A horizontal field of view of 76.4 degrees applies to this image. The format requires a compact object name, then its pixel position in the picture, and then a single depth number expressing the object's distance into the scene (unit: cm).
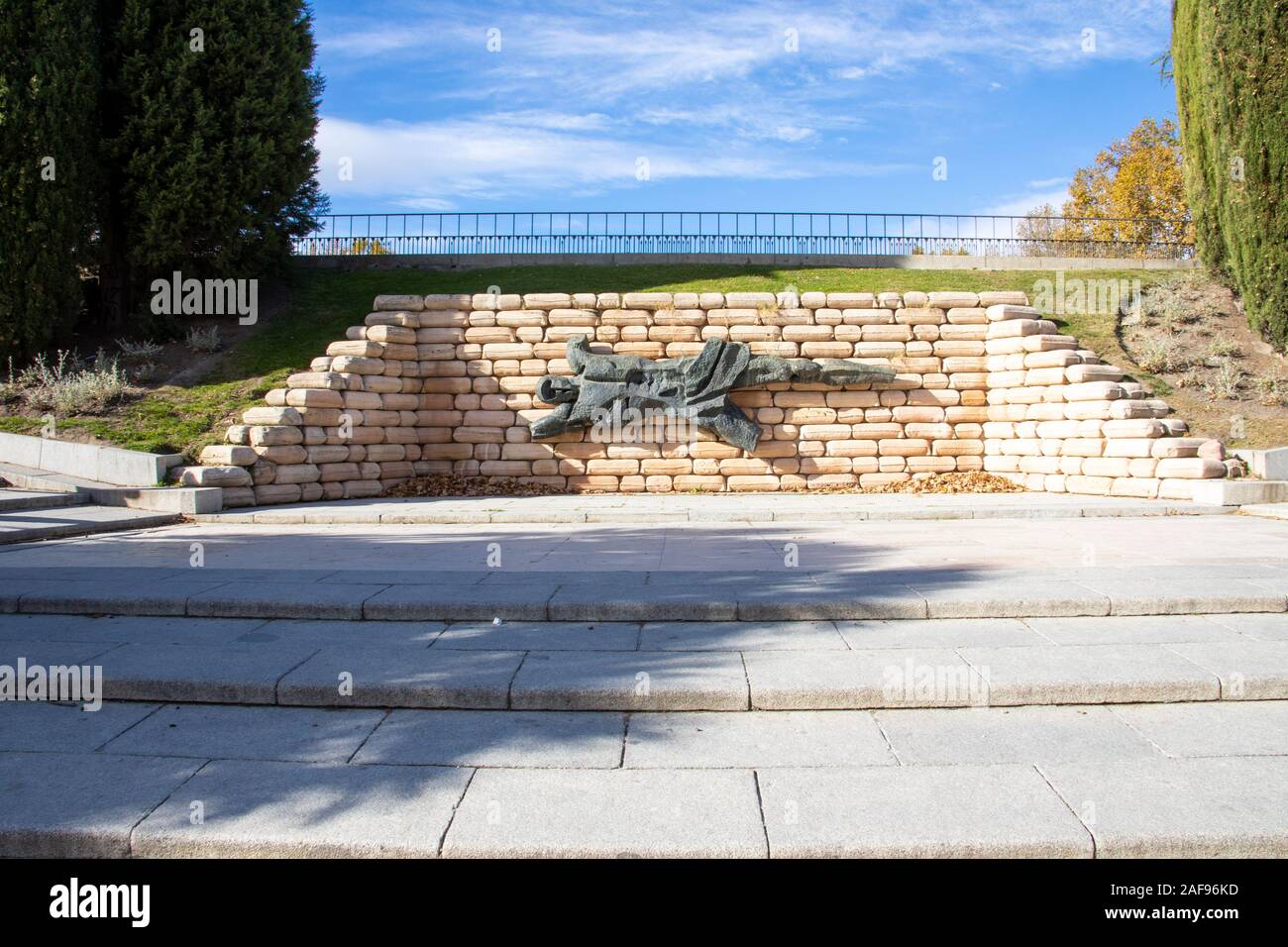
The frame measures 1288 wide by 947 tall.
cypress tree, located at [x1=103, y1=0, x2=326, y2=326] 1523
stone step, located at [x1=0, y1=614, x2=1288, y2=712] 421
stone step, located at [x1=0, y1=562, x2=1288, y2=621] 540
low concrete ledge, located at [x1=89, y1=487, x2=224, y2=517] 1035
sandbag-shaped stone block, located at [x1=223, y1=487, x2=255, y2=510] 1094
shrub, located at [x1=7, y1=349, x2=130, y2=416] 1272
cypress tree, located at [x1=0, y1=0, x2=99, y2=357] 1378
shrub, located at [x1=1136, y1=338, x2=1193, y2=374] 1459
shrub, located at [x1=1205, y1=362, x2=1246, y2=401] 1370
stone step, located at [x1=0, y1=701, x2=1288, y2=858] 305
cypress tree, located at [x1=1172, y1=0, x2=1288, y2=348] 1373
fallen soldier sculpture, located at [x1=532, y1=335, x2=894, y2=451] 1305
